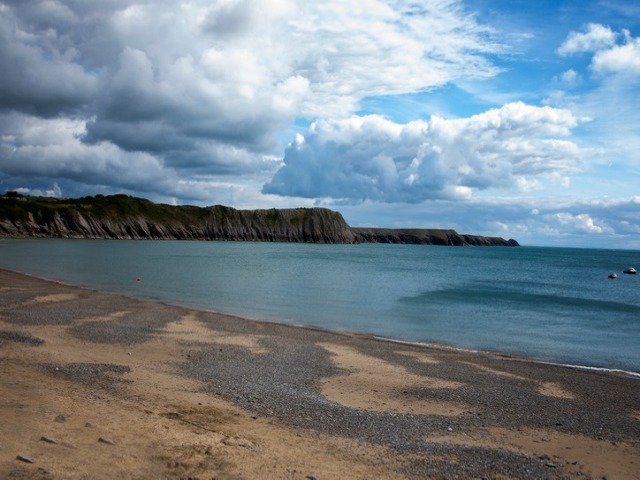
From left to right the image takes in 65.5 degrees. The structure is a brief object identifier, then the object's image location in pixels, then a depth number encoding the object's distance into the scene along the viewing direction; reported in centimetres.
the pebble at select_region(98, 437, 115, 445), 871
